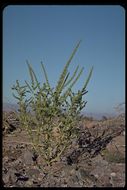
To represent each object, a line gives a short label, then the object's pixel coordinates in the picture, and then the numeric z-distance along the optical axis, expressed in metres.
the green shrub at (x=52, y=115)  4.46
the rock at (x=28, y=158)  4.70
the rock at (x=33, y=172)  4.20
